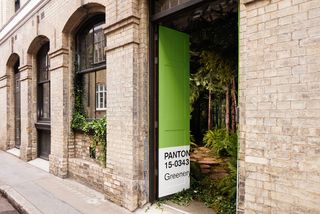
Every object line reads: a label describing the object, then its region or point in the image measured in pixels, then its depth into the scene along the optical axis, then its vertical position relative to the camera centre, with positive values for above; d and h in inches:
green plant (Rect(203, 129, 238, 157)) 339.4 -47.8
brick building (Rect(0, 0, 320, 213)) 111.0 +6.8
